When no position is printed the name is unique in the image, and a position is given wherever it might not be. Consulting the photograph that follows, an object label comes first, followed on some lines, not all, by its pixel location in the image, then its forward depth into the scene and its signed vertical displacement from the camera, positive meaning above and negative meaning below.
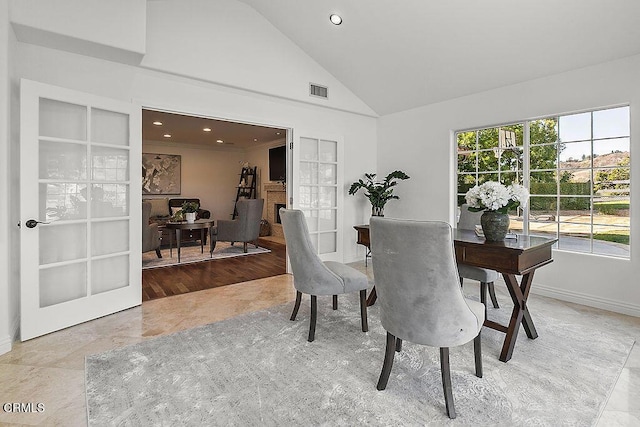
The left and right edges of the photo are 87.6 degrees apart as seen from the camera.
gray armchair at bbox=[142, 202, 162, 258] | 4.76 -0.38
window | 3.28 +0.43
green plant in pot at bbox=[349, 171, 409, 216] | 4.98 +0.32
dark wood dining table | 2.15 -0.33
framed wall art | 8.62 +0.96
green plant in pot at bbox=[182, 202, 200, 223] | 5.77 -0.02
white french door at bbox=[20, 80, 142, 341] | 2.55 +0.01
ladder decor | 9.64 +0.76
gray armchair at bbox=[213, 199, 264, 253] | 6.13 -0.28
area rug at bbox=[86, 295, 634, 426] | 1.71 -1.02
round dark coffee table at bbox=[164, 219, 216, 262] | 5.48 -0.29
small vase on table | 2.41 -0.09
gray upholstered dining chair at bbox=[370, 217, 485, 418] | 1.64 -0.39
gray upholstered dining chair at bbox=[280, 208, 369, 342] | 2.56 -0.50
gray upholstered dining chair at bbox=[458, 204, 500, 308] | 2.77 -0.51
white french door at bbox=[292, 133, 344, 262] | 4.69 +0.34
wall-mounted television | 8.38 +1.19
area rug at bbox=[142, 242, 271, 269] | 5.35 -0.80
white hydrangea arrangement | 2.35 +0.11
